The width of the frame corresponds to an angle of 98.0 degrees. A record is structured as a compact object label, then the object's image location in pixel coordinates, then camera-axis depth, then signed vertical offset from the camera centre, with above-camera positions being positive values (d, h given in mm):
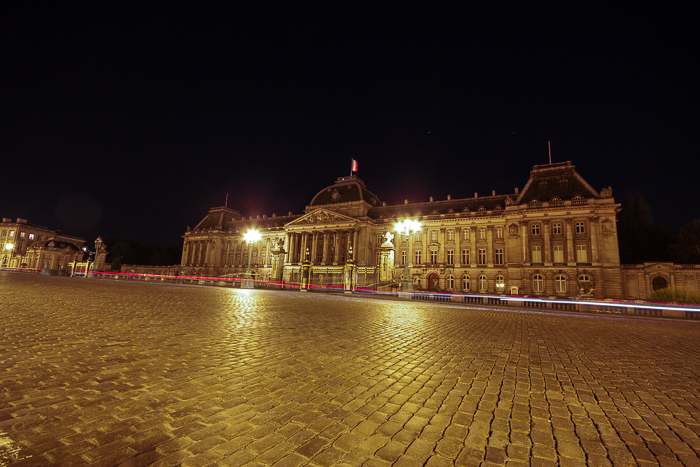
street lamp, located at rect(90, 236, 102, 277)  59288 +574
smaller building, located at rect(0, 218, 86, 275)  86875 +4933
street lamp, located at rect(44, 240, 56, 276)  58244 -1424
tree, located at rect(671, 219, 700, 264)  36750 +5931
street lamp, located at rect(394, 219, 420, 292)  25875 +4181
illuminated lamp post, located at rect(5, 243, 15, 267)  89938 +3752
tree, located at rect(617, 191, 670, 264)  43969 +8610
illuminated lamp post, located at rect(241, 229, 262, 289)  36562 +4226
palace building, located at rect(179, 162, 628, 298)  38875 +6591
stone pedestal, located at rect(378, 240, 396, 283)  44481 +1994
